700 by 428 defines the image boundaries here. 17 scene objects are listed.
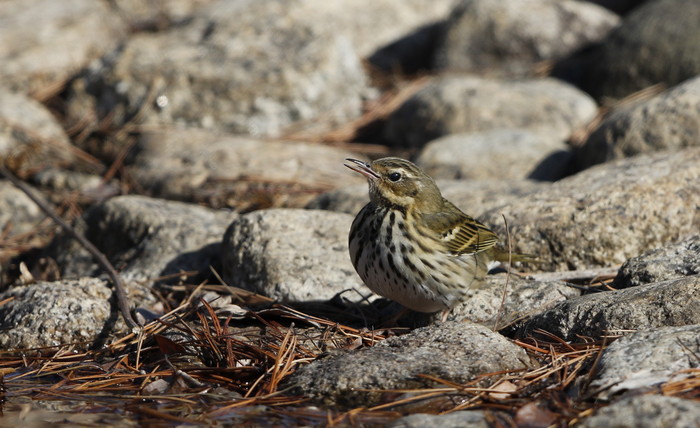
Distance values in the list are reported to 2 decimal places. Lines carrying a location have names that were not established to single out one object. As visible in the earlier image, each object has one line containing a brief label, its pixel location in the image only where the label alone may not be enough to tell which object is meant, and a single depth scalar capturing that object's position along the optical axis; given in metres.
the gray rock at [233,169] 16.80
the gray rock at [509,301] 10.81
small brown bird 10.49
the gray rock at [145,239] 13.43
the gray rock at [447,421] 7.48
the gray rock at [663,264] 10.64
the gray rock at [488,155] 17.14
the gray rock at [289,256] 11.85
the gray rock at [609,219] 12.05
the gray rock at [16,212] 16.31
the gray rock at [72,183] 17.77
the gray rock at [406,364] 8.56
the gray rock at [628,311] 9.30
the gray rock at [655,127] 15.41
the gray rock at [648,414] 6.96
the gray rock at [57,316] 10.76
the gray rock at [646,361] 8.04
